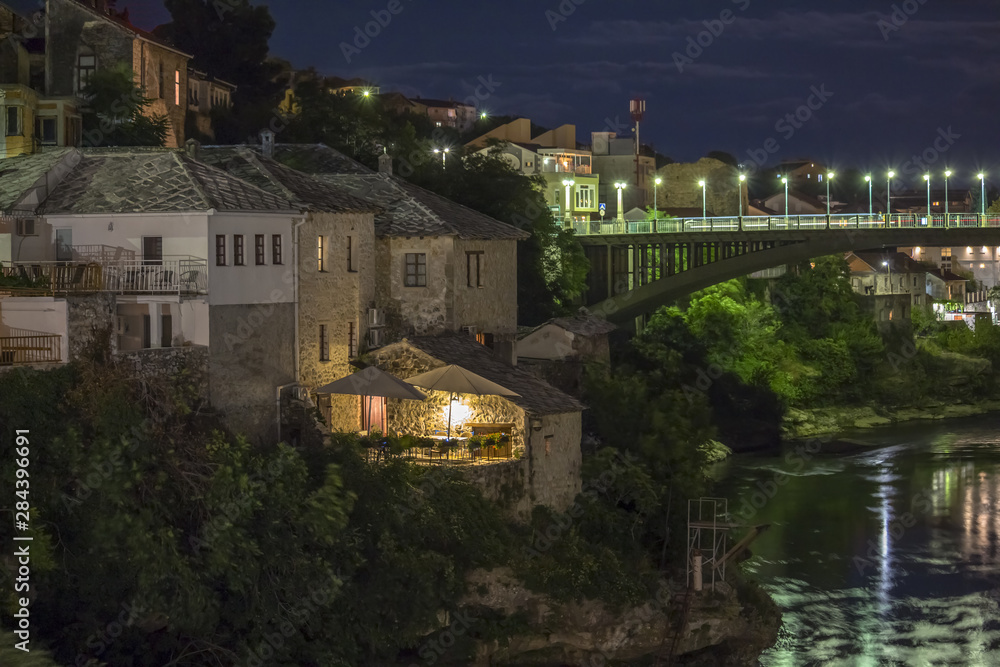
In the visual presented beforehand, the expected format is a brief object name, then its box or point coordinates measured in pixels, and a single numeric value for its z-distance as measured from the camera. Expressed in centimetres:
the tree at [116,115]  5466
